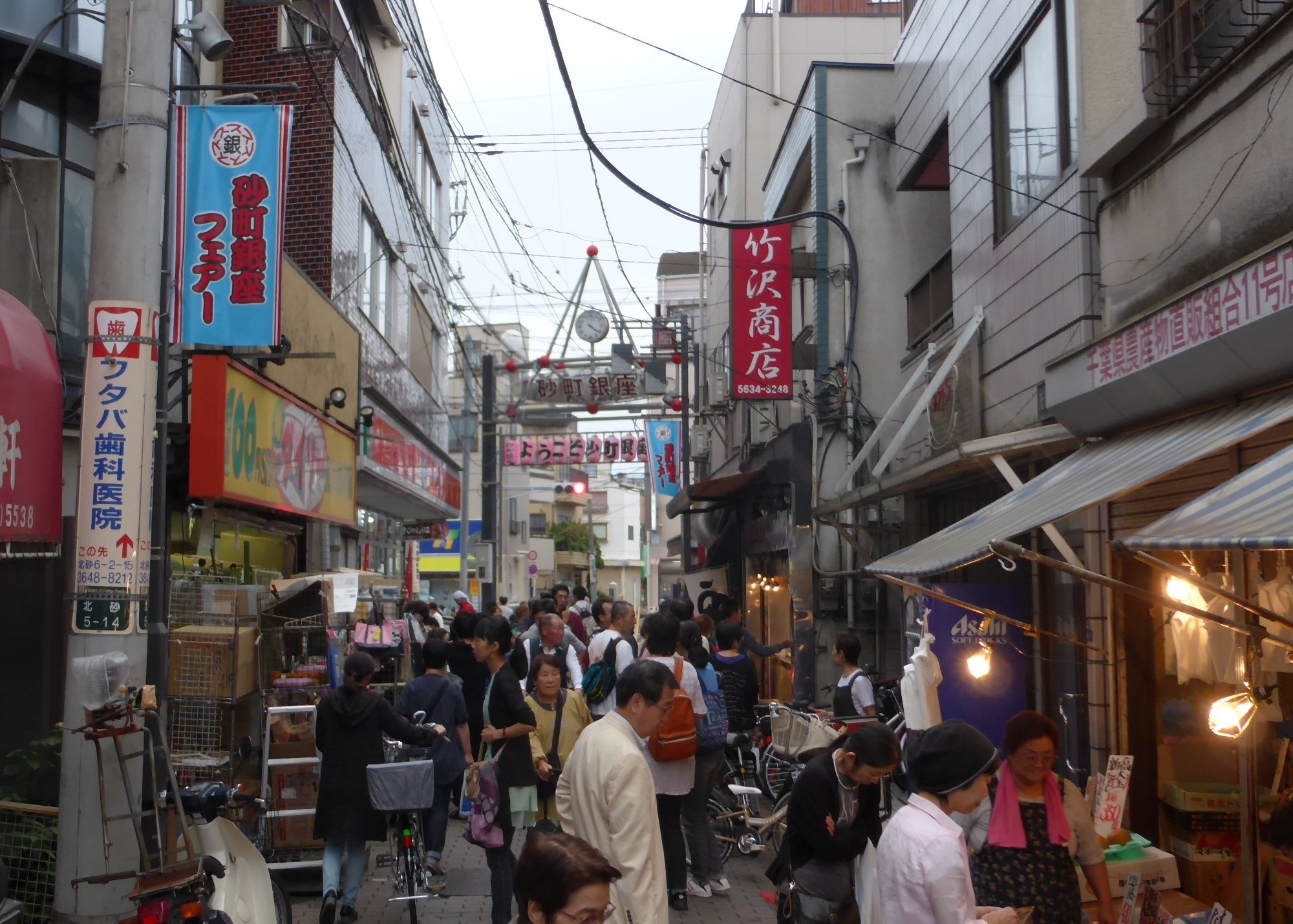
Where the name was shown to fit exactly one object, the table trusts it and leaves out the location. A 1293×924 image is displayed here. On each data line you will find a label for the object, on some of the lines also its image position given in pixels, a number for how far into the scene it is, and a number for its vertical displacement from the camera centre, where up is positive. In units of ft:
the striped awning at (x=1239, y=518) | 13.23 +0.74
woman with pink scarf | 16.33 -3.65
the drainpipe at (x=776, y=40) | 83.66 +38.03
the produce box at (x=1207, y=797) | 24.72 -4.63
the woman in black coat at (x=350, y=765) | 25.55 -4.10
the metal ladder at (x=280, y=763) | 28.81 -4.77
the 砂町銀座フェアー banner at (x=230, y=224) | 34.14 +10.31
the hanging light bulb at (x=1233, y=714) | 19.16 -2.23
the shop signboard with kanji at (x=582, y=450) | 117.60 +12.88
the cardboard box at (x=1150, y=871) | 20.68 -5.21
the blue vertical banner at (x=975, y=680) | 32.19 -2.64
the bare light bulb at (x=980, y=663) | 28.37 -2.08
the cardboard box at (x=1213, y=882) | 23.63 -6.15
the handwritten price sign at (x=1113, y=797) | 21.99 -4.12
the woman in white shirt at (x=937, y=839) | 12.87 -2.92
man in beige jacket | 14.66 -2.98
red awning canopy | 25.52 +3.28
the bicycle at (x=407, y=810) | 25.35 -5.07
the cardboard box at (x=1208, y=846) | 24.20 -5.58
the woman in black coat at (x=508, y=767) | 24.39 -3.94
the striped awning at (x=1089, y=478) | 18.98 +1.82
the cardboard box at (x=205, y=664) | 30.37 -2.20
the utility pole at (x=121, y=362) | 20.93 +3.92
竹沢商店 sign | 53.83 +11.73
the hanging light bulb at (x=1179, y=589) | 23.34 -0.24
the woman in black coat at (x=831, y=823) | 16.89 -3.54
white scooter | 18.90 -5.14
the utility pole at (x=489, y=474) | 93.20 +8.27
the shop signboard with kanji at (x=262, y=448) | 34.53 +4.53
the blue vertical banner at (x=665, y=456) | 103.45 +10.67
